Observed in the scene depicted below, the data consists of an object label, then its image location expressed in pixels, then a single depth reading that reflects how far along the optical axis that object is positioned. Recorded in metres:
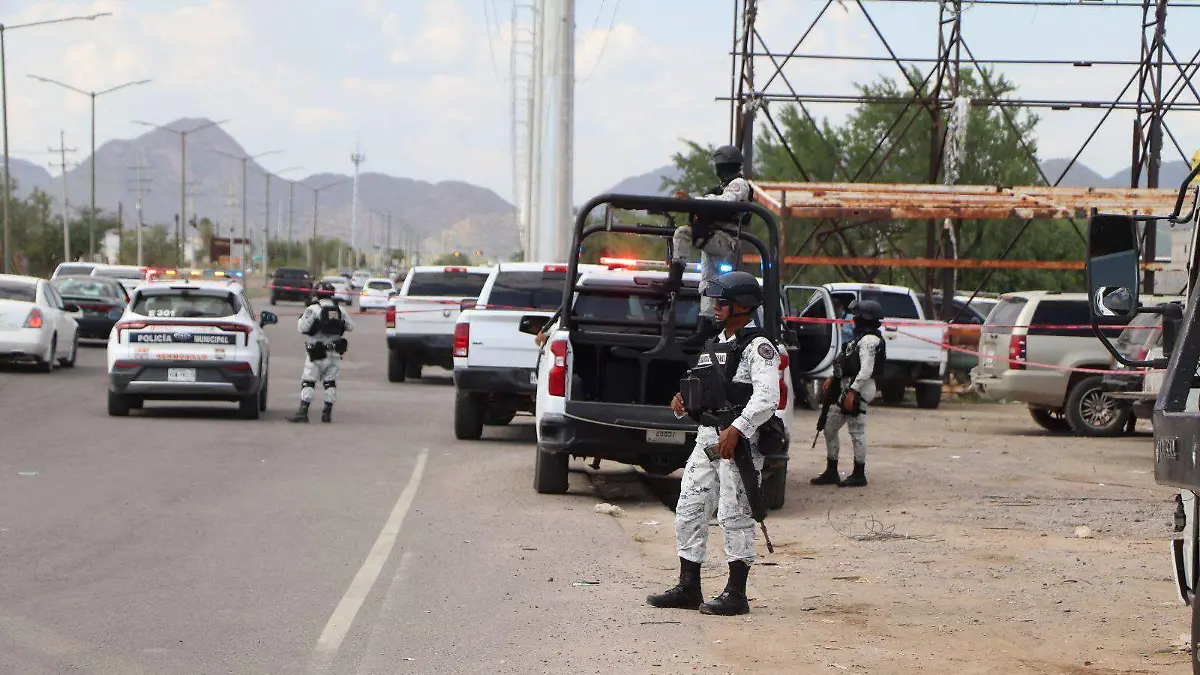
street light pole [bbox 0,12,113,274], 45.50
